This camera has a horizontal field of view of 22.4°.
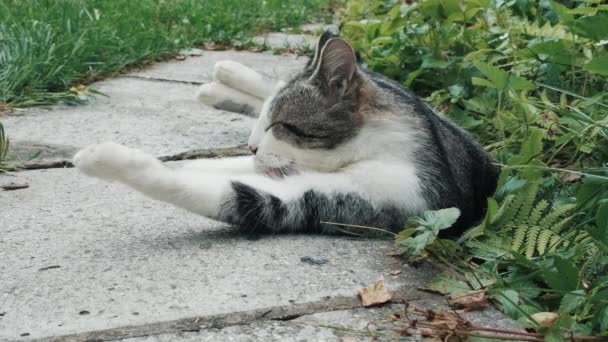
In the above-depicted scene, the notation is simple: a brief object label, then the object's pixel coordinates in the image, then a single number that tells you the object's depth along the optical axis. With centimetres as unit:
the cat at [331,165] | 136
